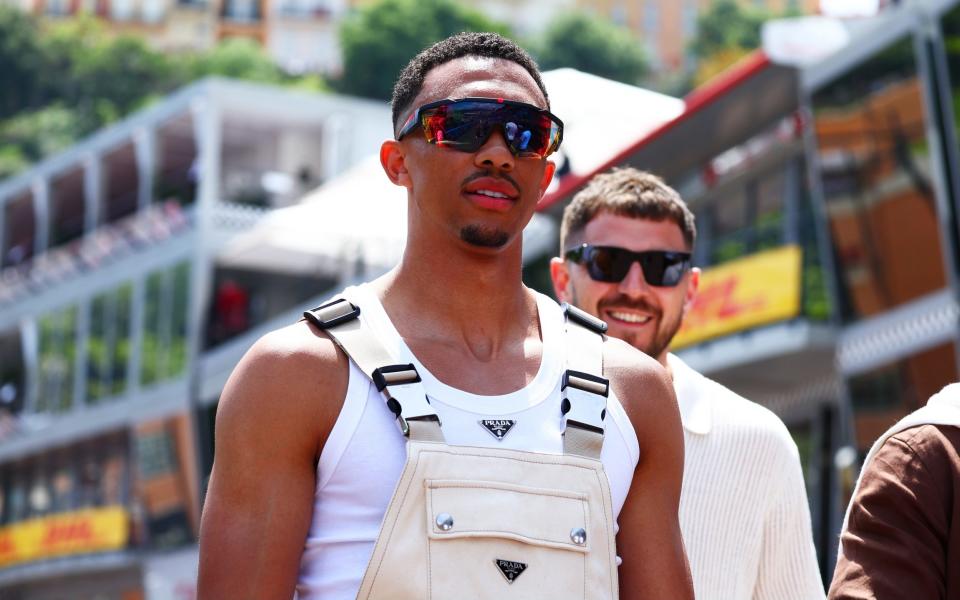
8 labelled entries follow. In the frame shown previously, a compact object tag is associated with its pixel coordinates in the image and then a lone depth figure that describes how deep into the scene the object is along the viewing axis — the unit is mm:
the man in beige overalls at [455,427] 2850
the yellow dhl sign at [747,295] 23594
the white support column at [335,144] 48062
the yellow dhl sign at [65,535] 42938
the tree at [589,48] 112312
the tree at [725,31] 114062
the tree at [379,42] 98875
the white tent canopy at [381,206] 6973
